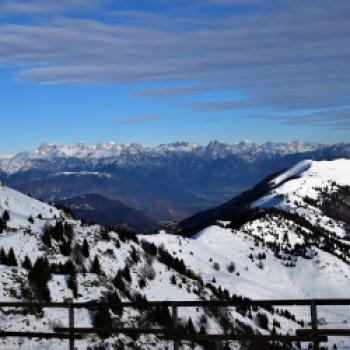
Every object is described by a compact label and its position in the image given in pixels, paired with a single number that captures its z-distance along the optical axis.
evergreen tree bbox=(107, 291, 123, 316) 35.16
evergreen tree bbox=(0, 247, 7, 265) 39.53
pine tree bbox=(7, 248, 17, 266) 39.38
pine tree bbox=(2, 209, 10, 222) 50.56
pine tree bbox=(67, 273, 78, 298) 37.61
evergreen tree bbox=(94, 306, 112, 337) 32.38
